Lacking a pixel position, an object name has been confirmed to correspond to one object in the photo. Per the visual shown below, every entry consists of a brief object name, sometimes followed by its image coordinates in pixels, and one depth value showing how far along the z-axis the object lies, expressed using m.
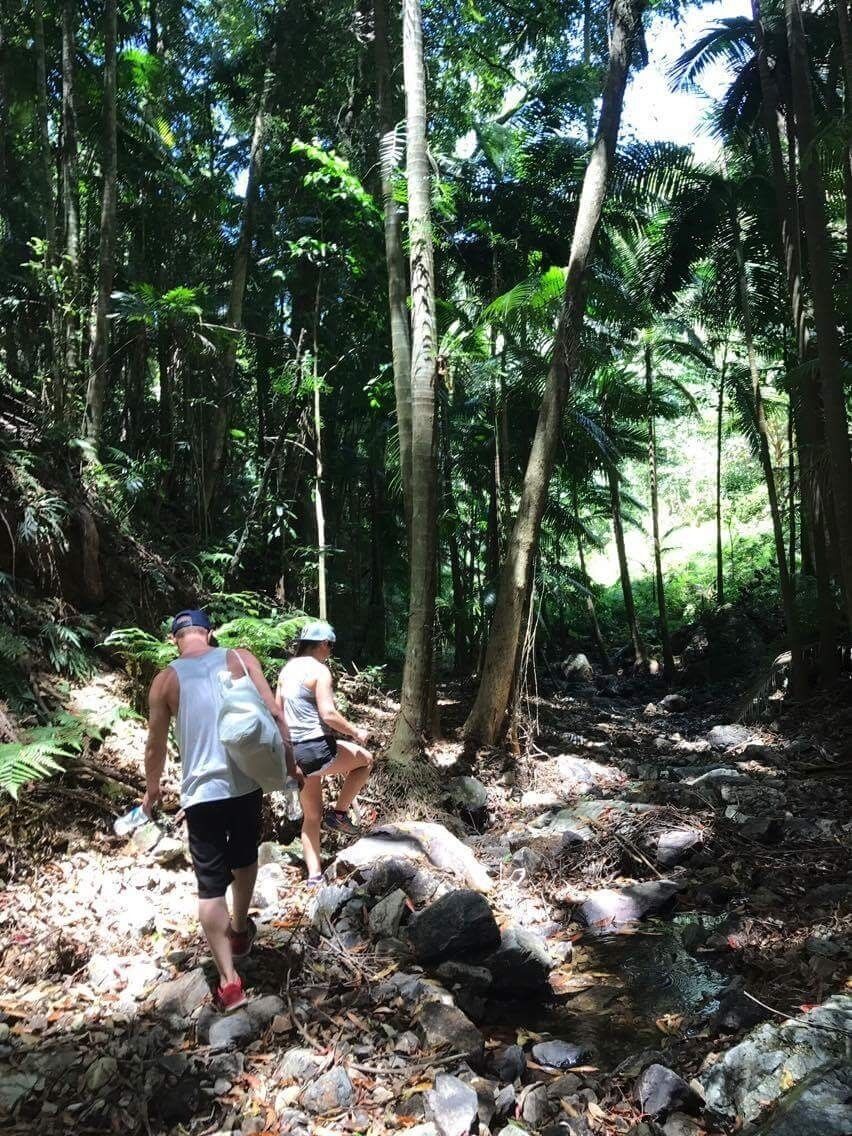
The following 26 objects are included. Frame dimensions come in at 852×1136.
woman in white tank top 4.87
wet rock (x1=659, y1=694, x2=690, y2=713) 14.38
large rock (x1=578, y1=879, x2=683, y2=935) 5.00
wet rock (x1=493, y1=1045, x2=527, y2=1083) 3.23
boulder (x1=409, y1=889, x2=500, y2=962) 4.14
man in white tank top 3.51
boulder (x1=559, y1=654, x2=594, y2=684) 18.89
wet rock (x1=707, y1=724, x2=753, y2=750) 9.82
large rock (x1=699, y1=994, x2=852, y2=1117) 2.77
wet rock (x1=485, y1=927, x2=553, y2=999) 4.06
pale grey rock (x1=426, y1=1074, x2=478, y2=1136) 2.79
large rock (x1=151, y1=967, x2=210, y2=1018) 3.51
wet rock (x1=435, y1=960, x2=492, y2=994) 3.93
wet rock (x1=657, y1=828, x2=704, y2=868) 5.77
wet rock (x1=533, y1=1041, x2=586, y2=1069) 3.39
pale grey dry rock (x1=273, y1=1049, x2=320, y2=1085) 3.12
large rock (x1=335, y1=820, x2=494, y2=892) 5.10
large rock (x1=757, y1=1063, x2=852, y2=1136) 2.32
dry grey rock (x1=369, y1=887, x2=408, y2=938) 4.36
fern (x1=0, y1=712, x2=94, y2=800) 4.10
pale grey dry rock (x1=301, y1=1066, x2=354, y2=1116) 2.97
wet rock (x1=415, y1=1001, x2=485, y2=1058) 3.32
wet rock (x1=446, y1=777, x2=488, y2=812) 6.82
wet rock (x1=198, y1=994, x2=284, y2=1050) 3.31
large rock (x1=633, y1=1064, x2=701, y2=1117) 2.91
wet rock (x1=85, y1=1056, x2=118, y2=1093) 2.99
